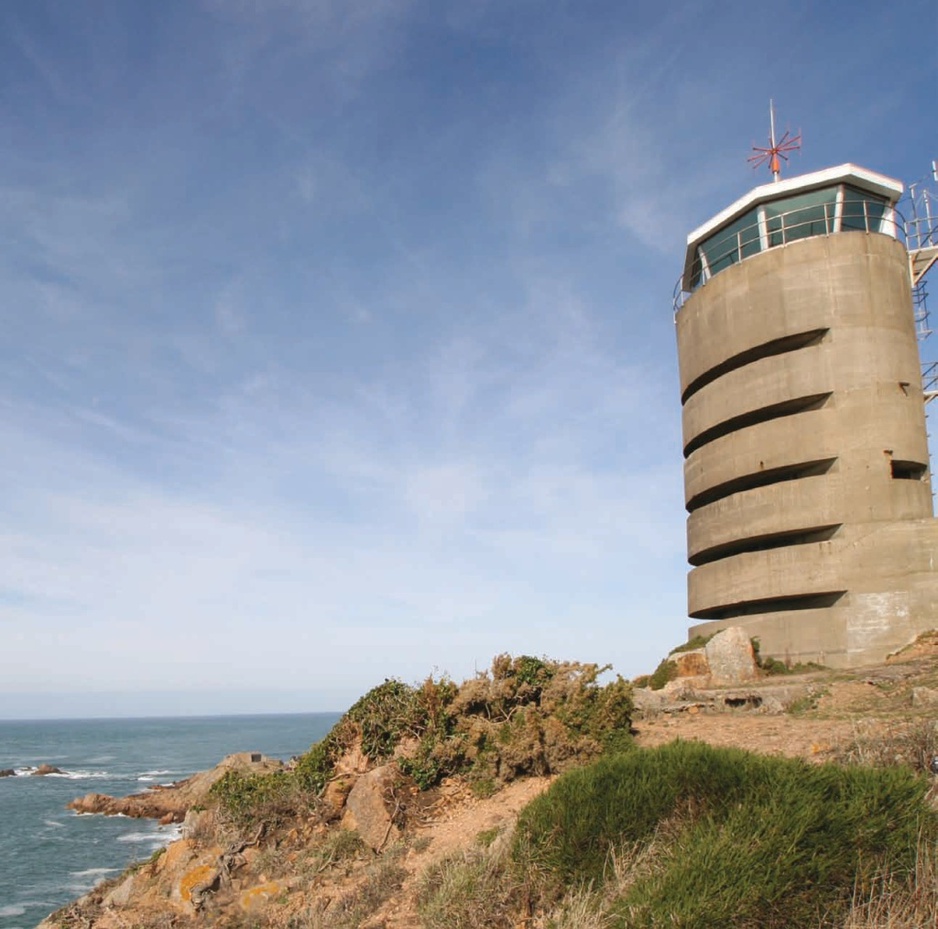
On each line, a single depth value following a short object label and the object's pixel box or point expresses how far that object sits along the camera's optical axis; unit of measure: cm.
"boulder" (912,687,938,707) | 1608
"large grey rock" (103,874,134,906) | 1507
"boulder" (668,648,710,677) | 2791
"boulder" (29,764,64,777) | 7509
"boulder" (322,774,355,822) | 1465
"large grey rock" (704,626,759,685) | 2695
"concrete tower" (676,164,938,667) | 2783
